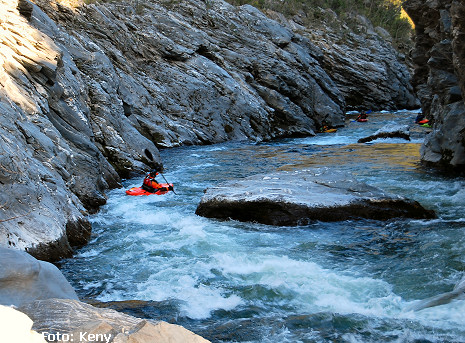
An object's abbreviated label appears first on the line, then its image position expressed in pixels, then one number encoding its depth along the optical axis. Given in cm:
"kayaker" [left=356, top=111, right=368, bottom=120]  2920
